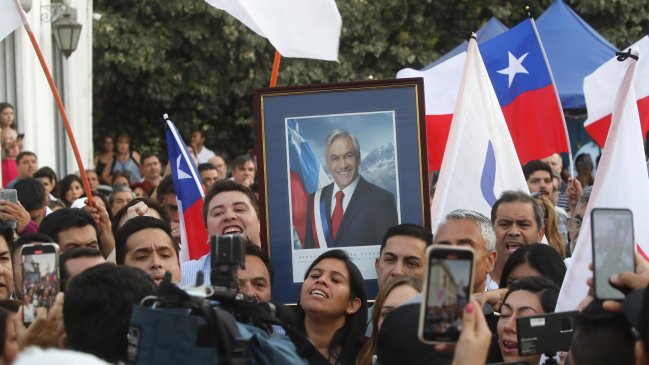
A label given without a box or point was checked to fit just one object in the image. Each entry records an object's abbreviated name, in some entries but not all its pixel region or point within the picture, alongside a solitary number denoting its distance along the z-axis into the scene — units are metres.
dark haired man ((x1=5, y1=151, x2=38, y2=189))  13.33
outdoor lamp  17.05
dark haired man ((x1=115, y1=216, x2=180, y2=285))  6.79
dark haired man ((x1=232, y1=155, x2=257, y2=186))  14.66
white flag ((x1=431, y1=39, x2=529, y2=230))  8.66
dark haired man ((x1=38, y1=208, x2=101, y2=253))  7.37
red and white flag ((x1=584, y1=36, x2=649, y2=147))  10.73
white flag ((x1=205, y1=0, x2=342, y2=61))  8.44
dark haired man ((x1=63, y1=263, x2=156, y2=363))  4.31
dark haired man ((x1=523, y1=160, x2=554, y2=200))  10.95
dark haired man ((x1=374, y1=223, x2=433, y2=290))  6.72
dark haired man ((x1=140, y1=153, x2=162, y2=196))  14.67
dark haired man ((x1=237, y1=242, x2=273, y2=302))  6.64
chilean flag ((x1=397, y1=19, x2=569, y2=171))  11.23
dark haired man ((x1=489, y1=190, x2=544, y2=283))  8.07
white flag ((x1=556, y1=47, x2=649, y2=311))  6.69
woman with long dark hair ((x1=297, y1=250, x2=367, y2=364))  6.47
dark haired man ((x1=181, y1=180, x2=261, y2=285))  7.66
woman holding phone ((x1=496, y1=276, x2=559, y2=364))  5.81
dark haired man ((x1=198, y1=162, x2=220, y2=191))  13.52
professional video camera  3.99
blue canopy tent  19.38
